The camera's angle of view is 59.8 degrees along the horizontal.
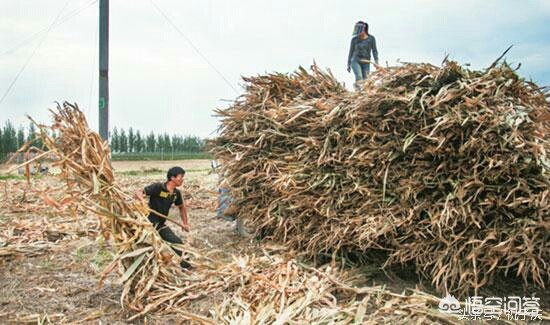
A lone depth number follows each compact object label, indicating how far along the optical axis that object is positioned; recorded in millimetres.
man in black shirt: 5738
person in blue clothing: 8617
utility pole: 10430
